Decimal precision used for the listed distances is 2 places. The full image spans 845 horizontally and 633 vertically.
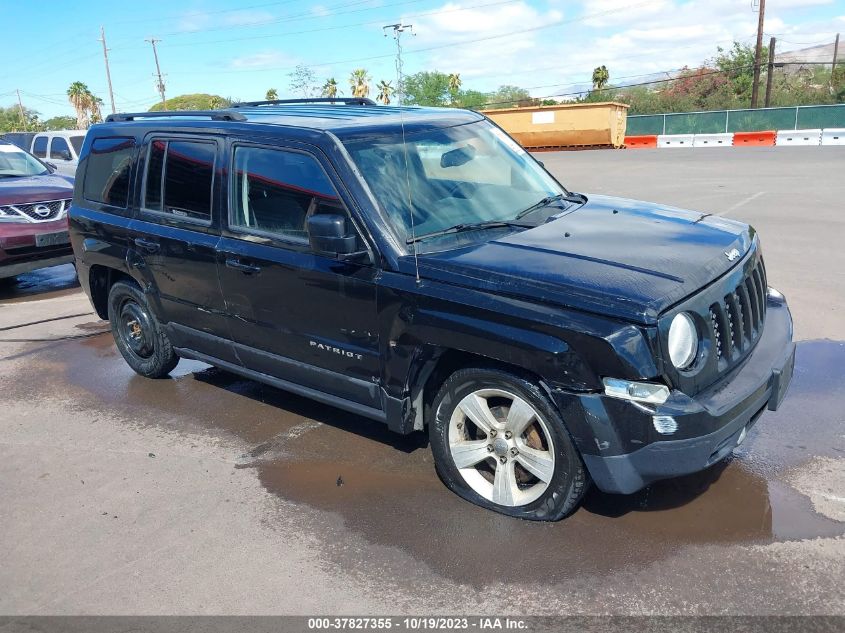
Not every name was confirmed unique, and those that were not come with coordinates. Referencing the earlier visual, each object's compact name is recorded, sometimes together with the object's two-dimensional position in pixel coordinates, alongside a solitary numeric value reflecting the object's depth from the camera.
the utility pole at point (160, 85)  74.38
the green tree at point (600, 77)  64.19
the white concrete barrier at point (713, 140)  31.16
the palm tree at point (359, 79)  82.44
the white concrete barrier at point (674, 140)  32.72
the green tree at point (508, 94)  81.88
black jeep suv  3.19
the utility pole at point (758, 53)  44.83
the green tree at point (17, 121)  103.25
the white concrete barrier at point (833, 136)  28.30
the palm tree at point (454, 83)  89.12
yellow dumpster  32.94
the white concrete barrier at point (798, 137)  28.81
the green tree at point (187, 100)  110.50
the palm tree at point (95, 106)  85.37
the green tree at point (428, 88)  81.19
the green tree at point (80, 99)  83.38
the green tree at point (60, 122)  107.12
